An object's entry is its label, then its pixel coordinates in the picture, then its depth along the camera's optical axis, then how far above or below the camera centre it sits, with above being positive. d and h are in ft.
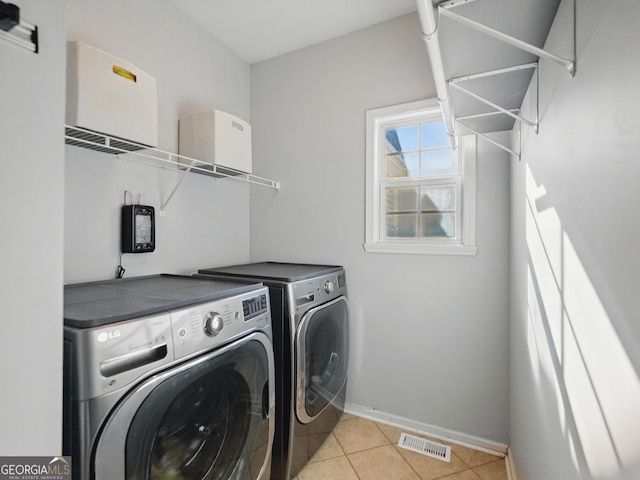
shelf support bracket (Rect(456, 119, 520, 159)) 5.39 +1.98
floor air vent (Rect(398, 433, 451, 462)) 6.20 -4.14
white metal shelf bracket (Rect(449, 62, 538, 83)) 3.76 +2.04
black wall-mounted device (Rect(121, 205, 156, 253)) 5.71 +0.20
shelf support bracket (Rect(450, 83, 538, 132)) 4.08 +1.97
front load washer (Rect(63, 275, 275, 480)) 2.75 -1.45
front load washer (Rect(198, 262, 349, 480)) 5.30 -2.06
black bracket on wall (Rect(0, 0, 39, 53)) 1.95 +1.36
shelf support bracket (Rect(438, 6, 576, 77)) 2.52 +1.75
